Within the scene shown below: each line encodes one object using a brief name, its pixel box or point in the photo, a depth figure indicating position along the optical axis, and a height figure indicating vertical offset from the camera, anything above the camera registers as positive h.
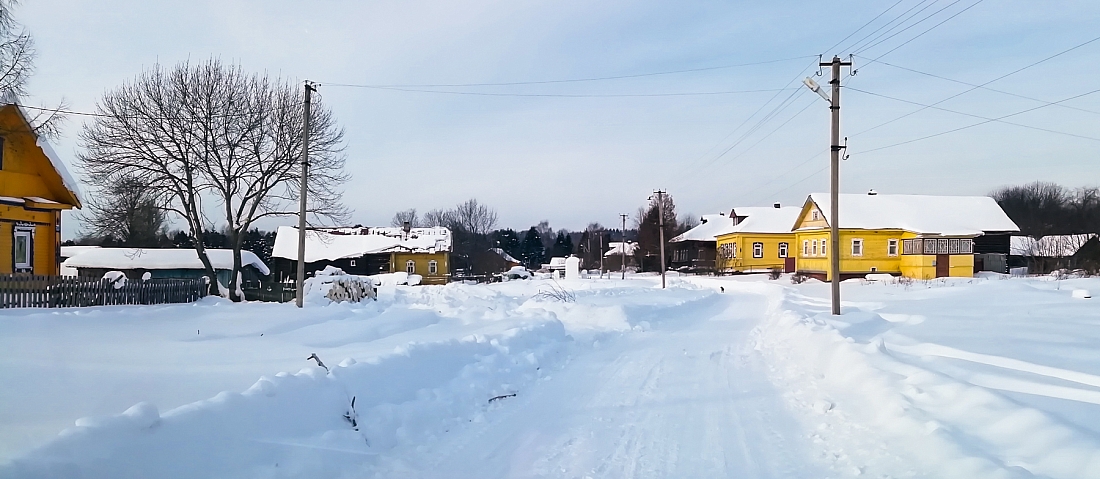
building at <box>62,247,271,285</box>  42.28 -1.24
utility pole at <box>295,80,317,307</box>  21.20 +1.57
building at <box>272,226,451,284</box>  58.16 -0.73
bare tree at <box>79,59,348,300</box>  26.25 +4.60
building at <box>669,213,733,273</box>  66.06 -0.02
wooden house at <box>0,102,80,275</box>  21.53 +1.55
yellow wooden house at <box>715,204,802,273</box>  58.16 -0.02
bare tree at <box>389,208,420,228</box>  117.16 +5.18
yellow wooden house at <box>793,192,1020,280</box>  41.84 +0.93
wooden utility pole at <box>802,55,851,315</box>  19.20 +2.68
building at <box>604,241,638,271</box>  89.56 -1.95
